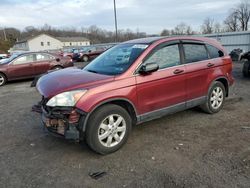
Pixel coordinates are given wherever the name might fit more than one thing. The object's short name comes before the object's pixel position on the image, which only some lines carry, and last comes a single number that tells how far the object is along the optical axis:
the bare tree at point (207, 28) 72.12
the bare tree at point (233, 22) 70.69
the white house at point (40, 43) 79.44
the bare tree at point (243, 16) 70.19
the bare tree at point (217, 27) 73.16
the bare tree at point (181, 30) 65.57
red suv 3.58
